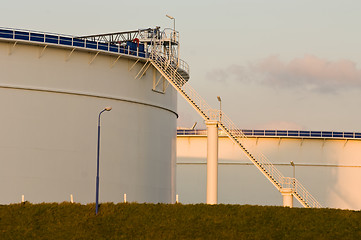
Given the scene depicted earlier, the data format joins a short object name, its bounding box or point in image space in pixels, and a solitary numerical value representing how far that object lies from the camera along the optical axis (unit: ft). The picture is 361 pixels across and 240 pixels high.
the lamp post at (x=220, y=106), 145.69
